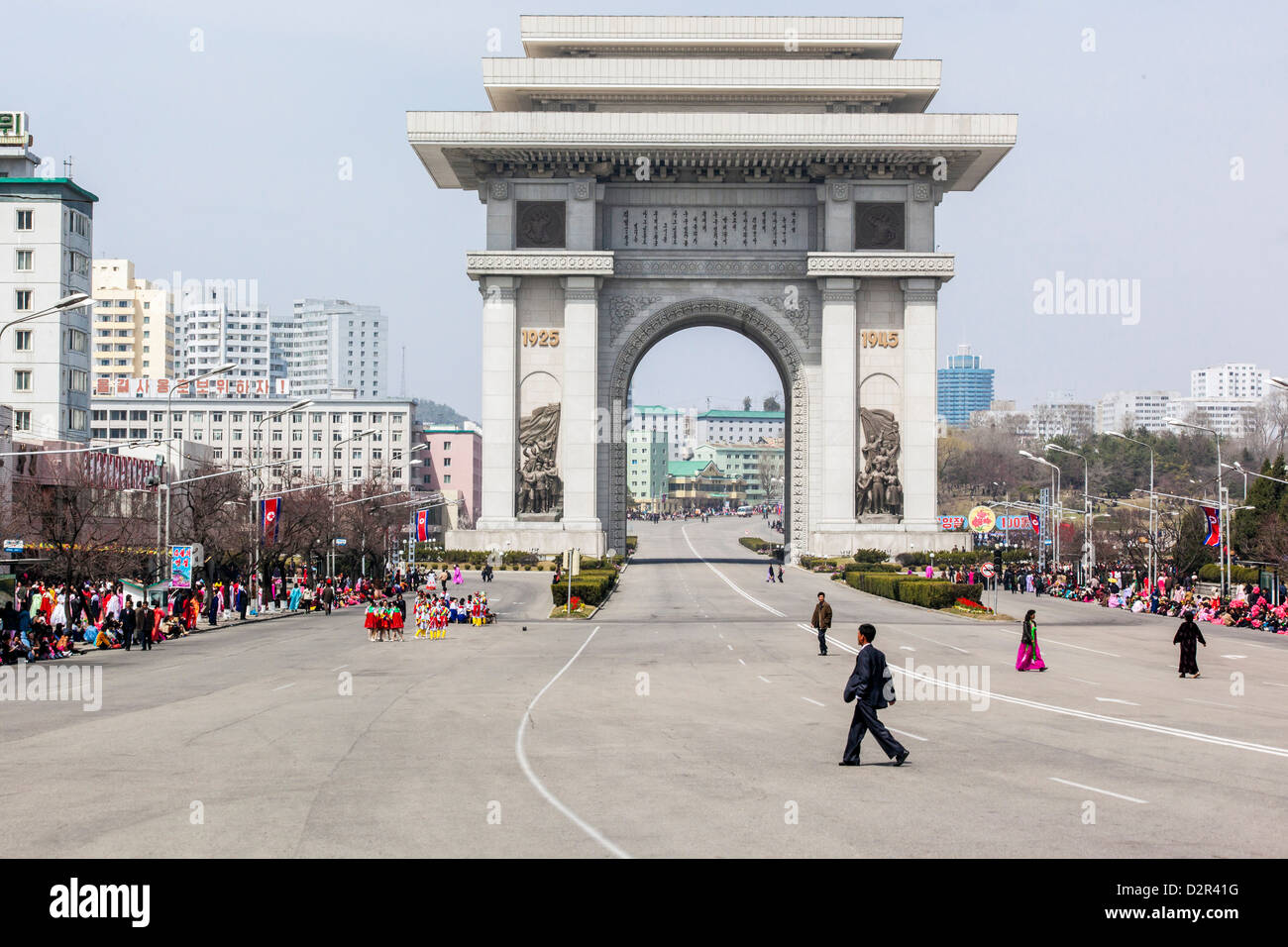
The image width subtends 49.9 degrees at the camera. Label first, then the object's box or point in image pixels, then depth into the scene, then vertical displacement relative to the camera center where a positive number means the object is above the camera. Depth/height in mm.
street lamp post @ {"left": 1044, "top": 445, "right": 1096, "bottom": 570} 92481 -3579
